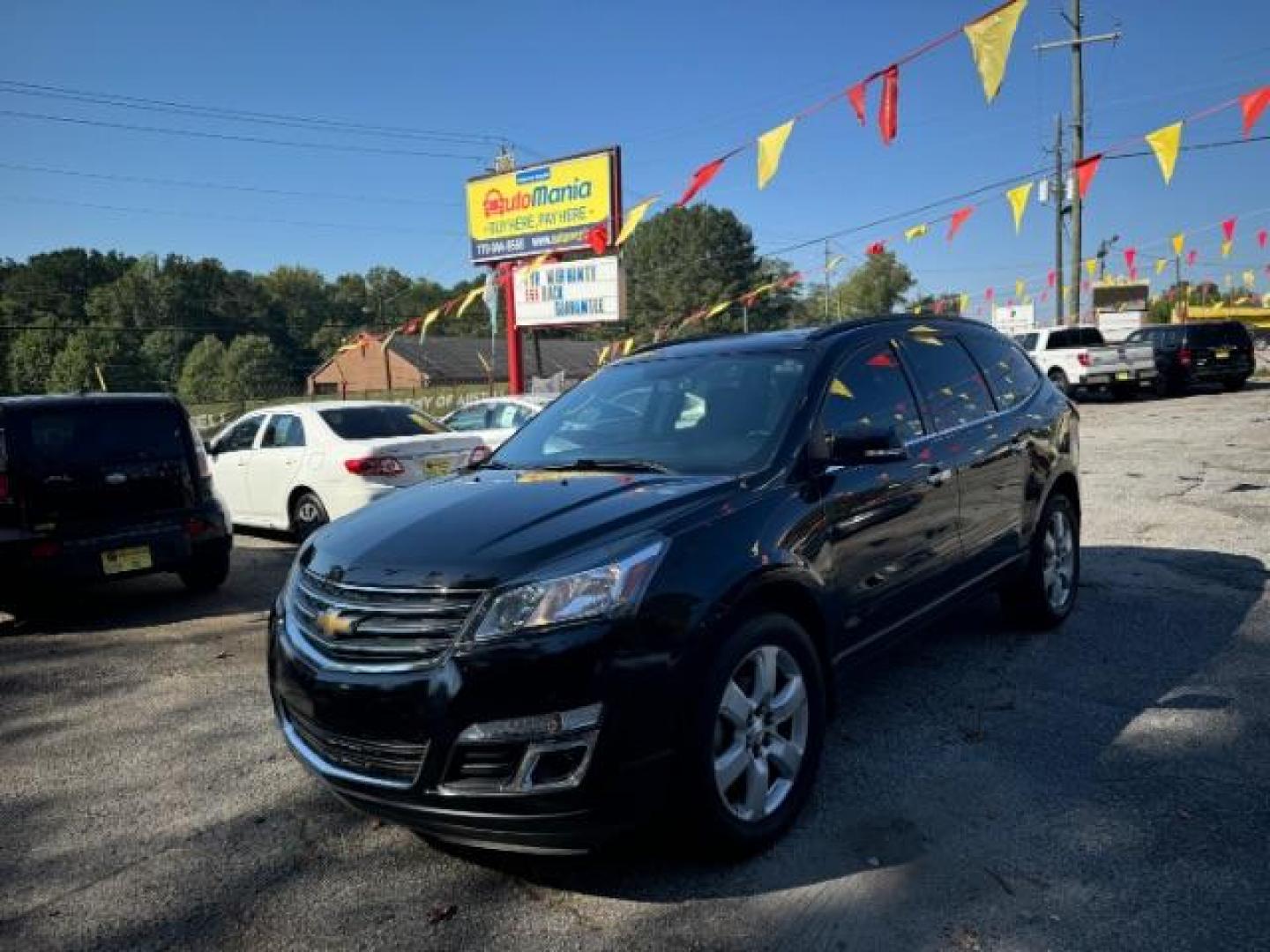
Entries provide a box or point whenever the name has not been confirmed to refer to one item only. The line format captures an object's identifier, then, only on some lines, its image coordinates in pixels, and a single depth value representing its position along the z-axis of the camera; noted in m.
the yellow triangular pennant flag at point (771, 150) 12.82
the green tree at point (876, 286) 106.50
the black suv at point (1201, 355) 23.47
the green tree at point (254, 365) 51.15
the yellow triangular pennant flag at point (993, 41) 9.81
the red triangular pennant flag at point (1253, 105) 11.16
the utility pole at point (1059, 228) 34.09
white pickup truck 22.59
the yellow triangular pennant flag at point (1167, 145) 12.13
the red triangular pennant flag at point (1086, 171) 14.32
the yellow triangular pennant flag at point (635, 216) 16.95
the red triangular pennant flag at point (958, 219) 19.78
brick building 66.31
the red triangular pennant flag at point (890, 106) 11.71
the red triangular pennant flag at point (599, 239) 20.88
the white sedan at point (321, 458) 8.53
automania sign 20.98
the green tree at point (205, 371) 51.84
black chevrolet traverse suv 2.50
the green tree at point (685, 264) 91.94
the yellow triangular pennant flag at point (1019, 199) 16.80
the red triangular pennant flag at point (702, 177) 14.57
